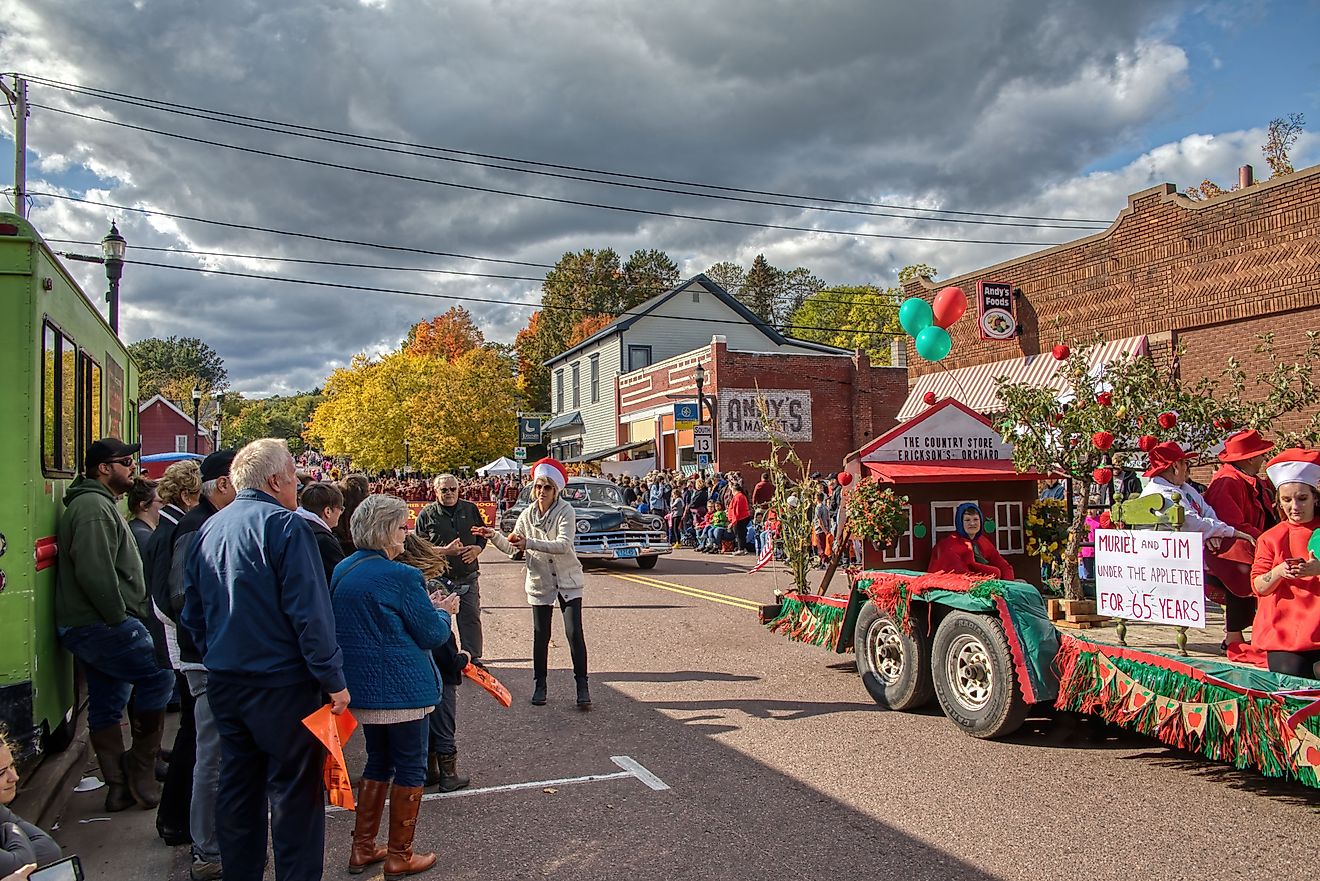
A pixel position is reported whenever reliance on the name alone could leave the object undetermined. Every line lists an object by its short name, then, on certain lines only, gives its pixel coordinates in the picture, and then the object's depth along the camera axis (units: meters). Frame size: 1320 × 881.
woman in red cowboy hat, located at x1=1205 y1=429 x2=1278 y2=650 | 6.12
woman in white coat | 7.37
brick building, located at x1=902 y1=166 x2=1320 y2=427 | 15.41
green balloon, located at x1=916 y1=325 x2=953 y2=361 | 10.34
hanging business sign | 20.75
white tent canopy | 37.34
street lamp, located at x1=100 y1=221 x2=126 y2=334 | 16.09
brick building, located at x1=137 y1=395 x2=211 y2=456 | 50.14
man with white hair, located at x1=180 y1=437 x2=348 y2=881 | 3.59
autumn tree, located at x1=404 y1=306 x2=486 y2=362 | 73.38
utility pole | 15.77
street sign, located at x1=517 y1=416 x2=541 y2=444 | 32.03
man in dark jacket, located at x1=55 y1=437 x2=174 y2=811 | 5.48
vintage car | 18.02
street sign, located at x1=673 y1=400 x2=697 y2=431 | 31.47
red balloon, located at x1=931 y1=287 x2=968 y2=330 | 11.21
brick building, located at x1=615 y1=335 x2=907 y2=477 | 32.28
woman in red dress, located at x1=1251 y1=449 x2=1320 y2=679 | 4.83
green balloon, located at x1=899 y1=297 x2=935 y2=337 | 11.00
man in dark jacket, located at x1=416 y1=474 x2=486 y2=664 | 6.88
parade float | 4.82
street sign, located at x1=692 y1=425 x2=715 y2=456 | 26.05
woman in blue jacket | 4.25
